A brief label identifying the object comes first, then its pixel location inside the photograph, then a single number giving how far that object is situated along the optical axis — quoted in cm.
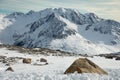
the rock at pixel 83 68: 2754
